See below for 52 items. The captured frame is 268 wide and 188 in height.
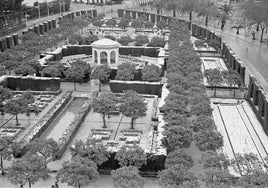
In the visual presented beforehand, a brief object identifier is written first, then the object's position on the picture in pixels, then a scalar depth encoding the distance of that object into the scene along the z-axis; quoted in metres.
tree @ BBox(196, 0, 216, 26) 84.44
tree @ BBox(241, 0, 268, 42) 70.25
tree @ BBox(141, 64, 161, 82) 41.54
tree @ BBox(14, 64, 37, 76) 42.46
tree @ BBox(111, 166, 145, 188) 21.20
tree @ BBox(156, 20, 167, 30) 75.94
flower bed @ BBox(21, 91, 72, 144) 30.65
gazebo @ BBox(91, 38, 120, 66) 50.00
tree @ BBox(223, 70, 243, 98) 41.41
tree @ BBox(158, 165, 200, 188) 21.48
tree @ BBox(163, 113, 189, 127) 28.56
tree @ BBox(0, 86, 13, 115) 34.50
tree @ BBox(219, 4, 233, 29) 81.88
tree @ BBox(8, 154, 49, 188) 22.38
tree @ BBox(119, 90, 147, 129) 31.91
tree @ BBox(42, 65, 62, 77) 42.56
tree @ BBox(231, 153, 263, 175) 23.66
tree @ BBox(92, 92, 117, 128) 32.41
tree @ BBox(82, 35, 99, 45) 61.12
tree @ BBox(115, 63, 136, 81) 41.56
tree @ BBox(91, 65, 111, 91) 41.97
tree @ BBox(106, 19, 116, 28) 76.56
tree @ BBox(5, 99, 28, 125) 32.22
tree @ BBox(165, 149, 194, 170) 23.44
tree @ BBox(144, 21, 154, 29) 76.31
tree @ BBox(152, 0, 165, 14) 98.31
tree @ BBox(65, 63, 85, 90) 42.25
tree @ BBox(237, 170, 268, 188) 20.67
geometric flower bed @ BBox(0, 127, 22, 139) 31.42
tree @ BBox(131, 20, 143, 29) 76.56
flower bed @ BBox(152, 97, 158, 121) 34.72
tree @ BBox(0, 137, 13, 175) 25.22
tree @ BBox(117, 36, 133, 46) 59.94
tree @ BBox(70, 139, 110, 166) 24.70
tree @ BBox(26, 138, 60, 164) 25.38
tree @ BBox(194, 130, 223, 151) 26.45
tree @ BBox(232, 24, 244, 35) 77.94
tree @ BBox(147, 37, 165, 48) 59.53
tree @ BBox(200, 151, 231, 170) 23.30
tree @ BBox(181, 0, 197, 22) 90.88
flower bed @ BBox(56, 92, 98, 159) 29.35
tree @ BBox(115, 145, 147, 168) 24.41
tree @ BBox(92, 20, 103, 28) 76.12
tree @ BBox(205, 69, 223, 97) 41.34
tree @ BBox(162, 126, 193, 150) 26.53
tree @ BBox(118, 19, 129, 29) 76.56
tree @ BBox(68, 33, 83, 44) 60.28
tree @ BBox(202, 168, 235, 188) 21.31
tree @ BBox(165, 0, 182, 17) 94.50
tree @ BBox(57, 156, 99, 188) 21.73
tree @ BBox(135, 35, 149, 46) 60.84
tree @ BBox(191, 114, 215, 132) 28.55
